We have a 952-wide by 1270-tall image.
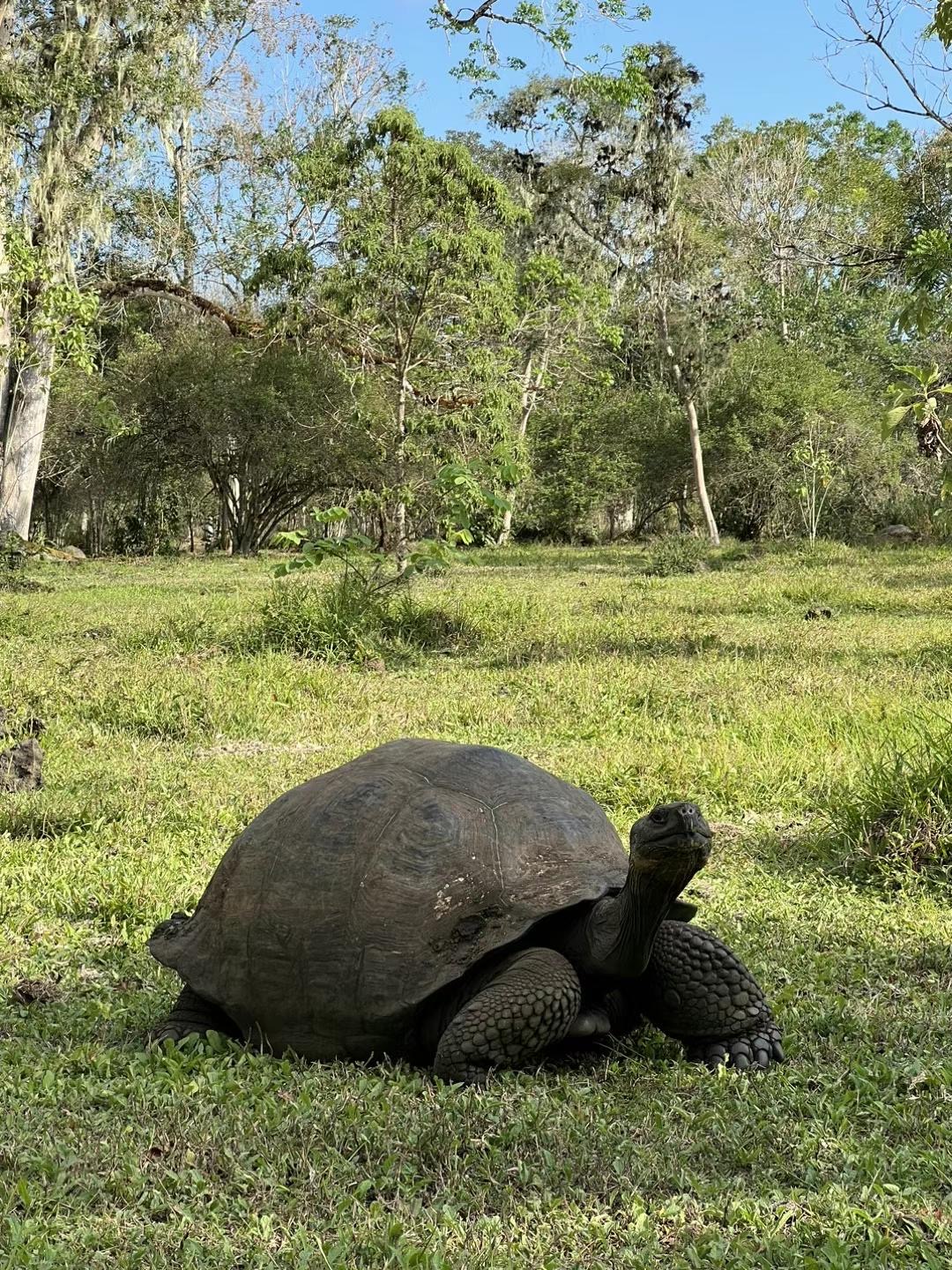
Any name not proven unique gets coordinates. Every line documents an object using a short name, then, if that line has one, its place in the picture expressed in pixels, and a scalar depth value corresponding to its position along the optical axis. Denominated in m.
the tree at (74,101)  21.67
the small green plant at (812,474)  24.72
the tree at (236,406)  26.67
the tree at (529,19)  16.33
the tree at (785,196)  37.47
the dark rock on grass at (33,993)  3.95
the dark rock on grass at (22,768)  6.36
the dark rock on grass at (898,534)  26.81
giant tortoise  3.25
